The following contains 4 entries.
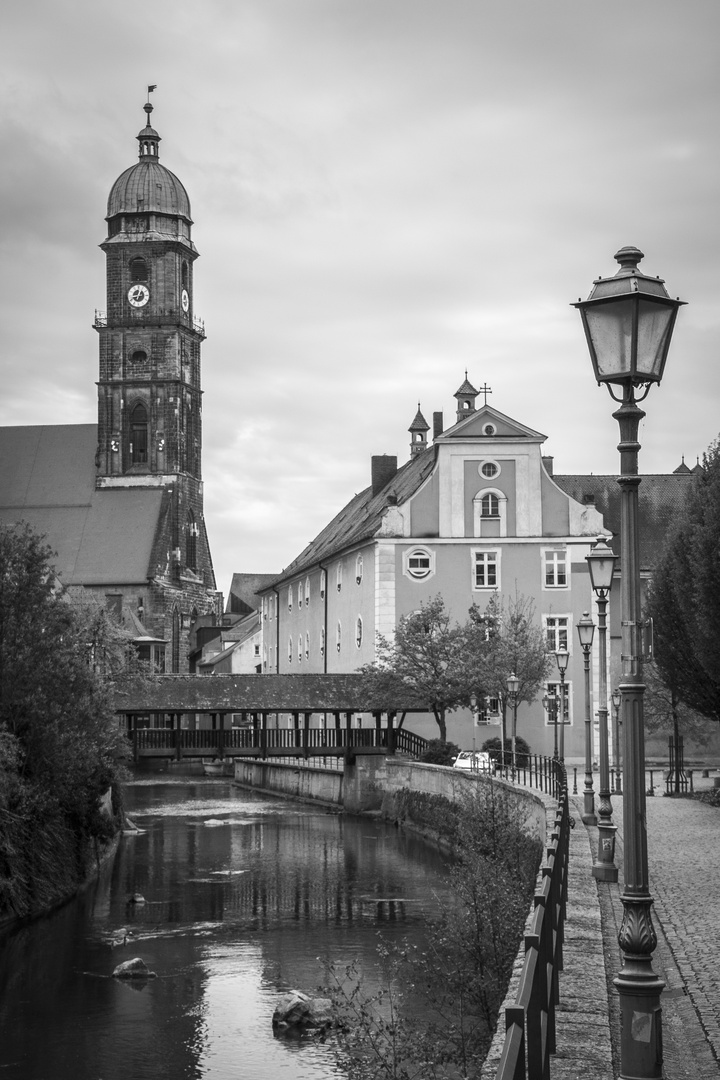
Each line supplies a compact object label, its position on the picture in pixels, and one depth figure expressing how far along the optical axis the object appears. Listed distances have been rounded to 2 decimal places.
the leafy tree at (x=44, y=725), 29.88
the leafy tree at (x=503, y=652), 46.84
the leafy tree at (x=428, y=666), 47.28
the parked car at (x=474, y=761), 42.01
